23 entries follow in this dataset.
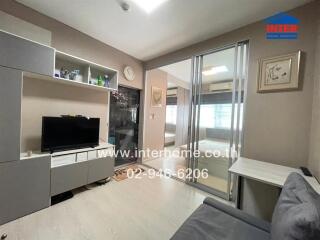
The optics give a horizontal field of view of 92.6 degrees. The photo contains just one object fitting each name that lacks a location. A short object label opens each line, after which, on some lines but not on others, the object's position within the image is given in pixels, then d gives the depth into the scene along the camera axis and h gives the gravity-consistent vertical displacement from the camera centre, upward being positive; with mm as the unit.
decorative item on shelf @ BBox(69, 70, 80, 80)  2480 +648
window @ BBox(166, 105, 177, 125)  6414 +158
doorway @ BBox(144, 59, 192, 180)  4066 -4
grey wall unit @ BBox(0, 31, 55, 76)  1694 +693
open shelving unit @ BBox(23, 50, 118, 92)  2321 +781
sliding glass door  2445 +58
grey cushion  676 -466
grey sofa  700 -814
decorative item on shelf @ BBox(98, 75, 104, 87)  2828 +623
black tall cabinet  3555 -174
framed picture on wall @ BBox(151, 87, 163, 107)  4312 +594
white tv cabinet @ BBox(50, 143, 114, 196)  2182 -845
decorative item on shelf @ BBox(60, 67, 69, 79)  2412 +641
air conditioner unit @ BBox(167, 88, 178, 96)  6373 +1096
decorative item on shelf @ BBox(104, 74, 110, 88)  2978 +670
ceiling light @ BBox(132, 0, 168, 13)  1924 +1453
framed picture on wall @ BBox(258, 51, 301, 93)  1903 +638
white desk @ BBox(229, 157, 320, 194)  1472 -569
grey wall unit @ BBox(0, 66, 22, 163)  1709 -14
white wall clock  3501 +1009
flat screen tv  2166 -297
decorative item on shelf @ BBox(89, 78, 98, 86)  2807 +625
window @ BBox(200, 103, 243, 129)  2596 +71
